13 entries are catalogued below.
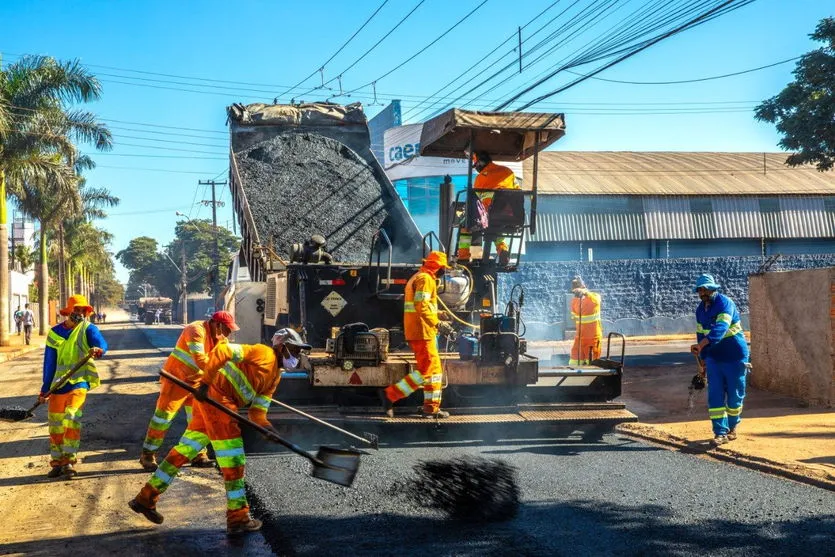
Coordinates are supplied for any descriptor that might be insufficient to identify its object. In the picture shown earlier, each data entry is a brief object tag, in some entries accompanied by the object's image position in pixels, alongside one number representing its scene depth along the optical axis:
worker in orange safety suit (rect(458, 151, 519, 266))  8.11
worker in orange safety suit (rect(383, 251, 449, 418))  7.22
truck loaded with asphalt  7.43
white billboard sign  25.72
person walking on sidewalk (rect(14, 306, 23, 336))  29.71
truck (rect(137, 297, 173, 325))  59.20
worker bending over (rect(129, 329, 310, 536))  4.89
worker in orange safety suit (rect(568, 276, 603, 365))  11.09
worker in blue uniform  7.54
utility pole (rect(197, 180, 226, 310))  42.62
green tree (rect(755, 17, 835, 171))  14.48
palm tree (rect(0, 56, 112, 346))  23.30
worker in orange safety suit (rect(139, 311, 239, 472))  6.37
